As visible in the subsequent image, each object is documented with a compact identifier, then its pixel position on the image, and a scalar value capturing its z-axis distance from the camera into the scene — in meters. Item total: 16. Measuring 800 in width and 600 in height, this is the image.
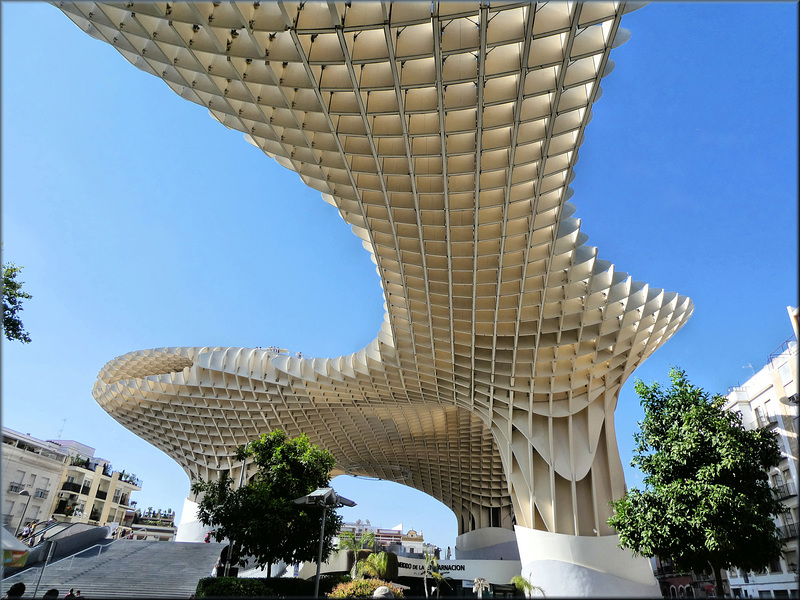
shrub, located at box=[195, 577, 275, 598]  22.62
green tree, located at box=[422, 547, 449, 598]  42.88
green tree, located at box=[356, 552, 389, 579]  40.22
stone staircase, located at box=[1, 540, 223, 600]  27.58
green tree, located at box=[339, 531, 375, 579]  45.92
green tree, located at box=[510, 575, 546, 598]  29.25
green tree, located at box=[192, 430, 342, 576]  25.23
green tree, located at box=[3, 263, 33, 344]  19.42
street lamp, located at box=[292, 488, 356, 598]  19.81
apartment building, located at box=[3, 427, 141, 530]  48.28
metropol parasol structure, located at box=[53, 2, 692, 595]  14.98
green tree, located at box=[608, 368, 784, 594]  19.62
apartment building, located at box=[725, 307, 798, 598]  30.59
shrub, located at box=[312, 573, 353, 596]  28.76
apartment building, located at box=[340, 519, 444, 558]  127.18
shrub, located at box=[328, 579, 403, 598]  25.83
